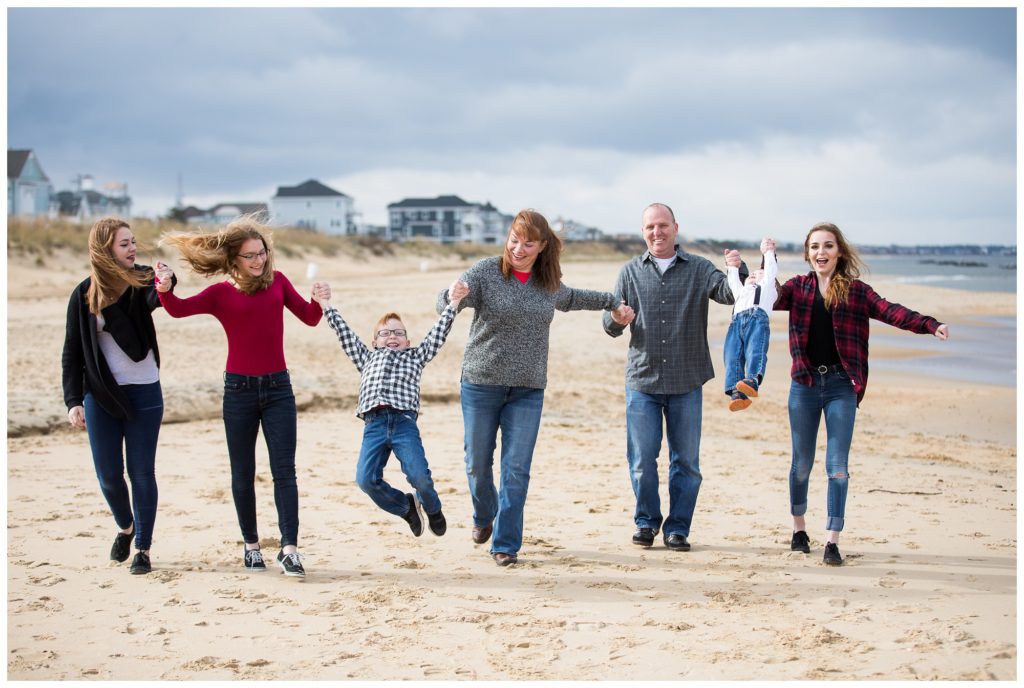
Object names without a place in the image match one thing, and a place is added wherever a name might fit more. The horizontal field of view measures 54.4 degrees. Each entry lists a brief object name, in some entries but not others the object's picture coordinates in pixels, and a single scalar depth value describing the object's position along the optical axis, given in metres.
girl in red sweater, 5.09
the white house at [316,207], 85.50
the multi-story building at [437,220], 93.44
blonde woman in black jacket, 5.11
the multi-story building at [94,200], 75.00
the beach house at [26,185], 54.42
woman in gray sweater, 5.34
